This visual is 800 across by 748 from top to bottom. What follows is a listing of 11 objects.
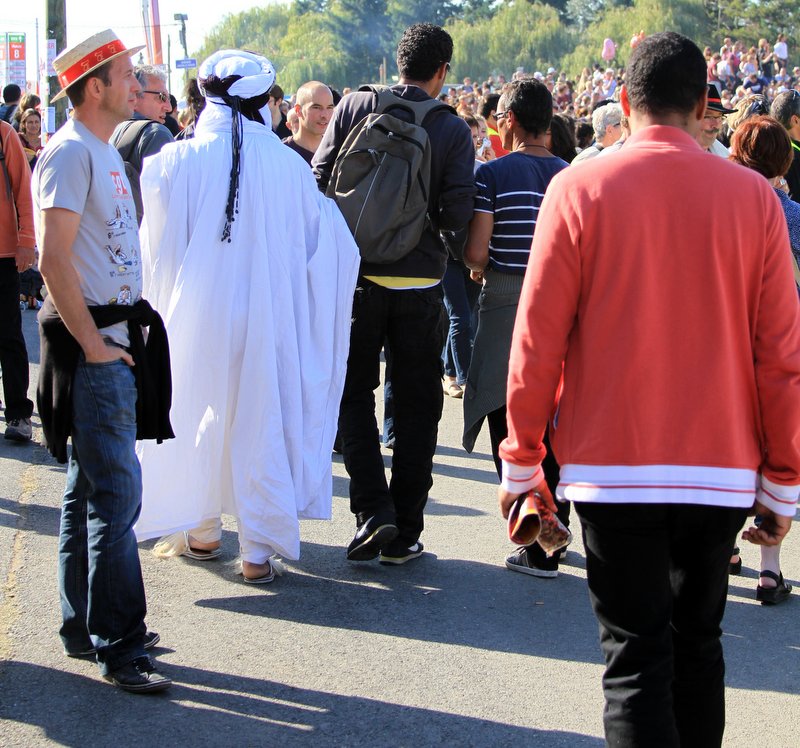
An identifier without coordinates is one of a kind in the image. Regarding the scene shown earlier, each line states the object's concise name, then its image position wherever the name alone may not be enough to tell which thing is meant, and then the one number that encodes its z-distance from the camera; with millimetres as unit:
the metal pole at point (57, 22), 15016
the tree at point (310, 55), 85375
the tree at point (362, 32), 92625
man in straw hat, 3557
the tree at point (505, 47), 77812
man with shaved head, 7023
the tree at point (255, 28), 116875
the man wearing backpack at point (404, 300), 4816
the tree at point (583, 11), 88750
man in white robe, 4441
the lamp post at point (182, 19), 46094
